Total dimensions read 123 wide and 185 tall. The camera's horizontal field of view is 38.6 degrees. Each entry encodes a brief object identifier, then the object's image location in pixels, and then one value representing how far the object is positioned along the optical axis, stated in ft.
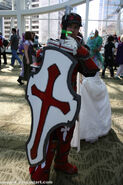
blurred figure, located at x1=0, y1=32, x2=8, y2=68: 23.72
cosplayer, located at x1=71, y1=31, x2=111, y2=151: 6.63
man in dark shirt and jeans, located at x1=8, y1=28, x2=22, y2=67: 22.70
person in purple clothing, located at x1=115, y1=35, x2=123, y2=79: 17.98
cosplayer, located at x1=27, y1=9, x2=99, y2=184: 3.92
